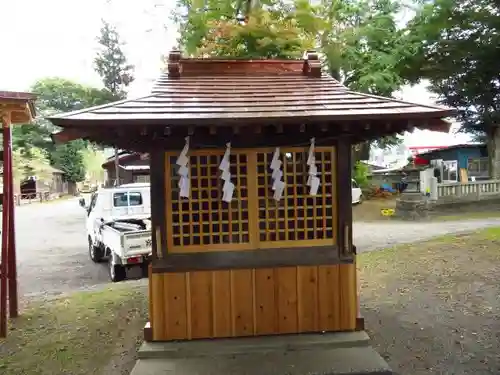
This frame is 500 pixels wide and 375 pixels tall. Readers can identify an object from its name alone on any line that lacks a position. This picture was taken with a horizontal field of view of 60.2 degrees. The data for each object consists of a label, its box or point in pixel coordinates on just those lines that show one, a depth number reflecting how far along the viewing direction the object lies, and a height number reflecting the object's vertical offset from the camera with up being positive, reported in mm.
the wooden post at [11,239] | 6332 -793
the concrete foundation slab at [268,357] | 4621 -2002
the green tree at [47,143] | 35438 +3985
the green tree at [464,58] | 9961 +3695
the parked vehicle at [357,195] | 22052 -845
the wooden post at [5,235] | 5934 -699
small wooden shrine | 5043 -487
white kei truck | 9102 -1048
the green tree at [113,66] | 32219 +8831
